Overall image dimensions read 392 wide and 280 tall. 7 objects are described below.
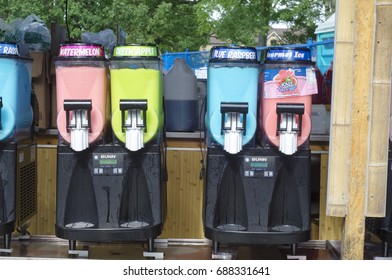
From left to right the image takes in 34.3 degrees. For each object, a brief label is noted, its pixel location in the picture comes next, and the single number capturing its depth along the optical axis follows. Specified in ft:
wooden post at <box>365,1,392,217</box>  9.77
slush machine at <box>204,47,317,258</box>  10.44
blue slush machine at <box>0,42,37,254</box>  10.68
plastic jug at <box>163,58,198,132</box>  13.17
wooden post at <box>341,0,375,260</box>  9.66
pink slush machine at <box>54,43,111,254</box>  10.41
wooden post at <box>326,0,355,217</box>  9.82
